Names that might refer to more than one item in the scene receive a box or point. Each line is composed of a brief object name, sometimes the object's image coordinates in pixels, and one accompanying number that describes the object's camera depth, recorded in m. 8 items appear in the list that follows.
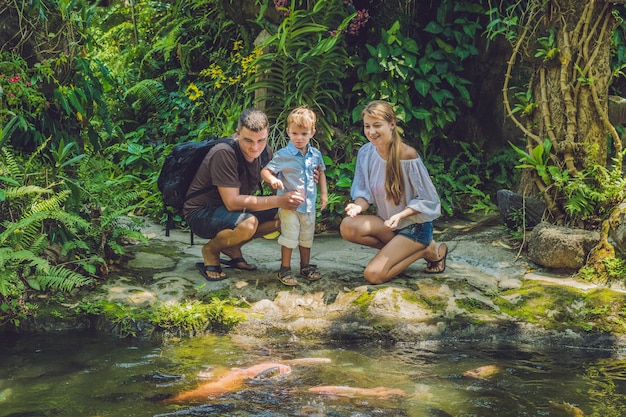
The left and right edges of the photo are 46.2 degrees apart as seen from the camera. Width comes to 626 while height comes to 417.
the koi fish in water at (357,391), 4.47
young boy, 5.92
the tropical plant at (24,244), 5.43
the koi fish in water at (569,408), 4.21
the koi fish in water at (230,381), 4.43
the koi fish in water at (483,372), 4.85
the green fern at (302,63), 8.27
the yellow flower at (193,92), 9.55
